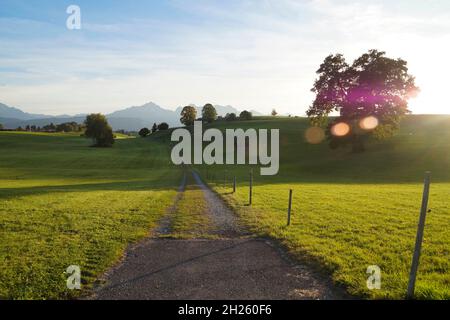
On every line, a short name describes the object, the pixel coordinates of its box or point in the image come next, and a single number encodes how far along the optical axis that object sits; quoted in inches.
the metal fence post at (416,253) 311.4
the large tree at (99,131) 4384.8
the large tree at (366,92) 2190.0
